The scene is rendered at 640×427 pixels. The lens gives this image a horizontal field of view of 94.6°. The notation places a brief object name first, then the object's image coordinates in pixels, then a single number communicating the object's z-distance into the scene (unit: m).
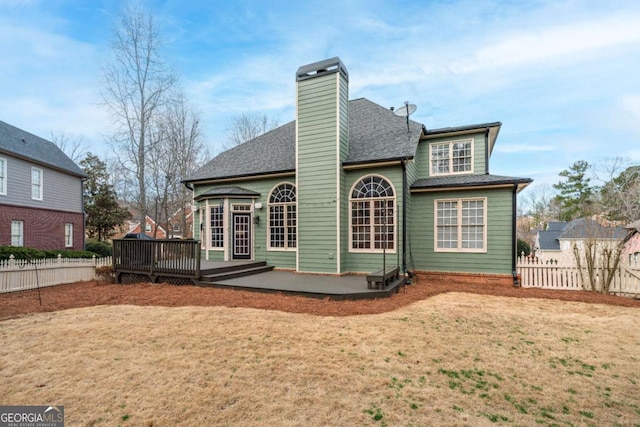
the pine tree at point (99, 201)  24.03
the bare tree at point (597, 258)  8.10
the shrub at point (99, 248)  19.53
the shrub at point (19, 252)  10.52
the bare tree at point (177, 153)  21.18
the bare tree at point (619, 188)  21.88
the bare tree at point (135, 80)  16.33
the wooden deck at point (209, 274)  7.69
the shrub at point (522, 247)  20.17
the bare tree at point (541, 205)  39.66
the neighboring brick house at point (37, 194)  13.96
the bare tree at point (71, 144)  28.52
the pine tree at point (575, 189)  29.27
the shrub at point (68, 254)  12.51
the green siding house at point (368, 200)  9.64
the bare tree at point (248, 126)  26.88
